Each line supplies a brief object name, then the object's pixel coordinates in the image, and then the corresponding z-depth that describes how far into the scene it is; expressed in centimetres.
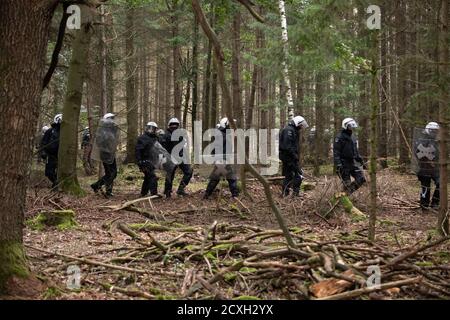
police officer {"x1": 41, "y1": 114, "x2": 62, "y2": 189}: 1386
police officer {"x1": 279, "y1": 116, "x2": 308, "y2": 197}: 1276
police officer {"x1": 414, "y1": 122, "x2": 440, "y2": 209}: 1095
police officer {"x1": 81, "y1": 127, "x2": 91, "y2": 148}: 1834
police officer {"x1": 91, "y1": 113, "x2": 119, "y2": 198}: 1284
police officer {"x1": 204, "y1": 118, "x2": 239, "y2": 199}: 1261
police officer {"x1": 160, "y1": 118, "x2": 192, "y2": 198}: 1352
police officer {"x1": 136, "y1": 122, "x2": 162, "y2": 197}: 1302
